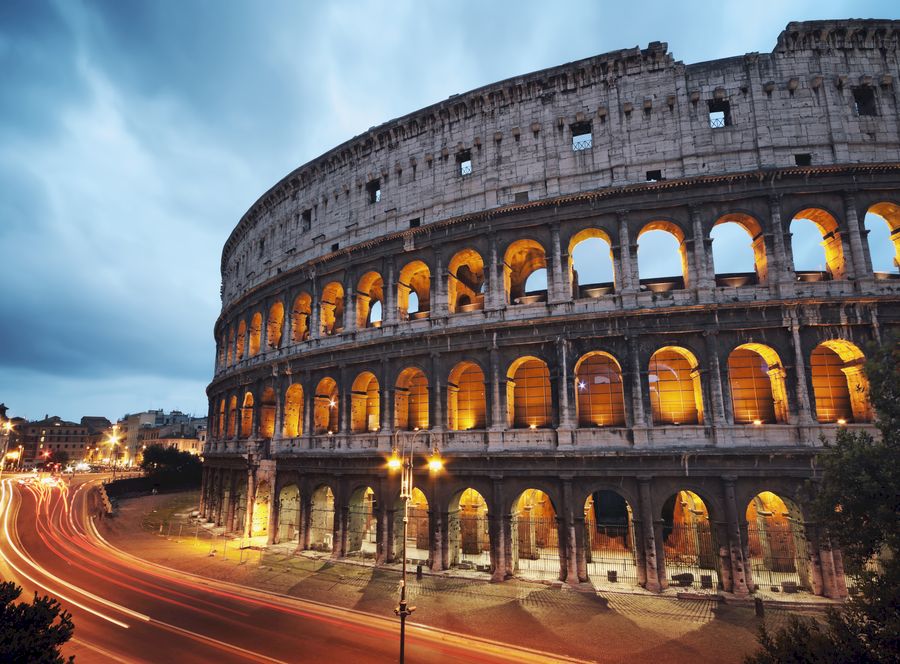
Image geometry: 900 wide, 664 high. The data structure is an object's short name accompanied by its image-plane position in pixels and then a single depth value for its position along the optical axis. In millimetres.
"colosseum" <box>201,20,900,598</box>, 18172
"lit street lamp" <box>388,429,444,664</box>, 11353
